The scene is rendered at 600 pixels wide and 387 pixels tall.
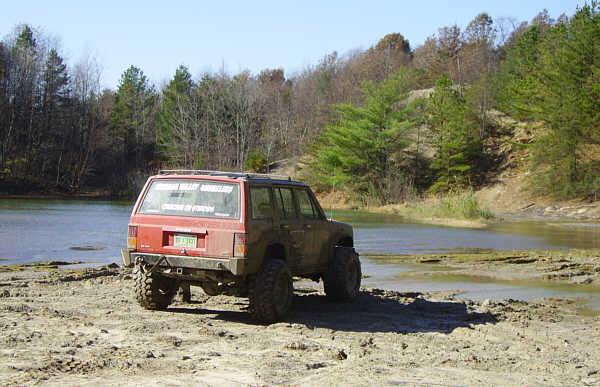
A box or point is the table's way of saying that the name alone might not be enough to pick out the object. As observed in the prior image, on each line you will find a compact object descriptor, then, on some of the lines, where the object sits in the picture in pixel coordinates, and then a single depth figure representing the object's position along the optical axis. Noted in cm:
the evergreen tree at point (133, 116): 8894
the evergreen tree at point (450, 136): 6362
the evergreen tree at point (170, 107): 8529
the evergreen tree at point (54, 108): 7788
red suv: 895
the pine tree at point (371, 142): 6378
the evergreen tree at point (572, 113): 4941
